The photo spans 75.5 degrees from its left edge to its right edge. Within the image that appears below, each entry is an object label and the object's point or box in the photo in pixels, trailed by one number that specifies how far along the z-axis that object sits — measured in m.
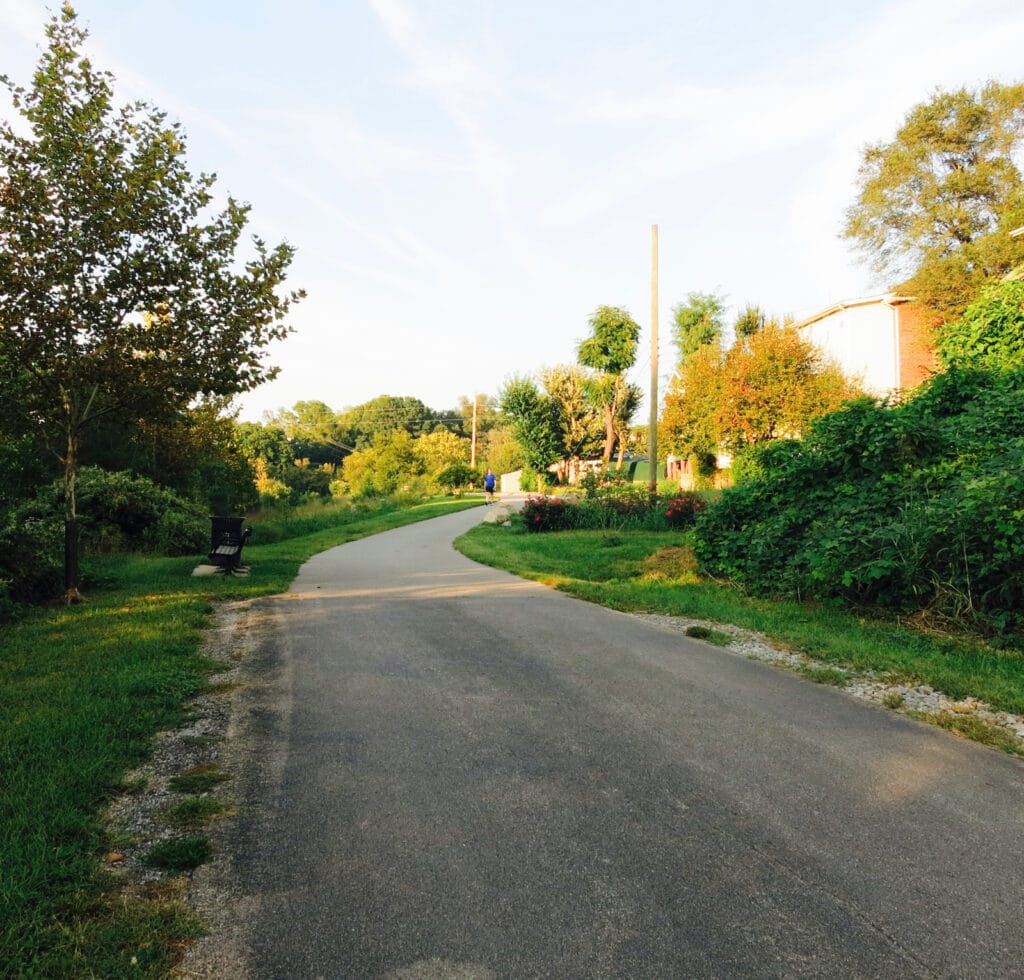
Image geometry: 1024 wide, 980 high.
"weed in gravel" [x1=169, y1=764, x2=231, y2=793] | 3.57
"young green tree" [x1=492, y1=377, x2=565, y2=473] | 44.28
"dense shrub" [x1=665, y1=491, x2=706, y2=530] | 18.50
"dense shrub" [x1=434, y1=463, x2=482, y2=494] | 50.75
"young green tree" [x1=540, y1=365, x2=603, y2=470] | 45.66
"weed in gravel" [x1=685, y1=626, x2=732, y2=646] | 7.08
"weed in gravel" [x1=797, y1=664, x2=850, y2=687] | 5.62
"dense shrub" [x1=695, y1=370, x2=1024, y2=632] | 6.94
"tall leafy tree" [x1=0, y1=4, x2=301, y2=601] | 8.02
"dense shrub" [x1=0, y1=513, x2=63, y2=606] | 8.59
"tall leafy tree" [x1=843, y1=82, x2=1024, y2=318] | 25.86
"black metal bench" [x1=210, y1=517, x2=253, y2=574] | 11.74
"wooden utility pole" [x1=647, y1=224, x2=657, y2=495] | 22.80
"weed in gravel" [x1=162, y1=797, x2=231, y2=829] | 3.21
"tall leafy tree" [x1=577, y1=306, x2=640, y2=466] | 45.44
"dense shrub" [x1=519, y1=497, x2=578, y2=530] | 20.92
